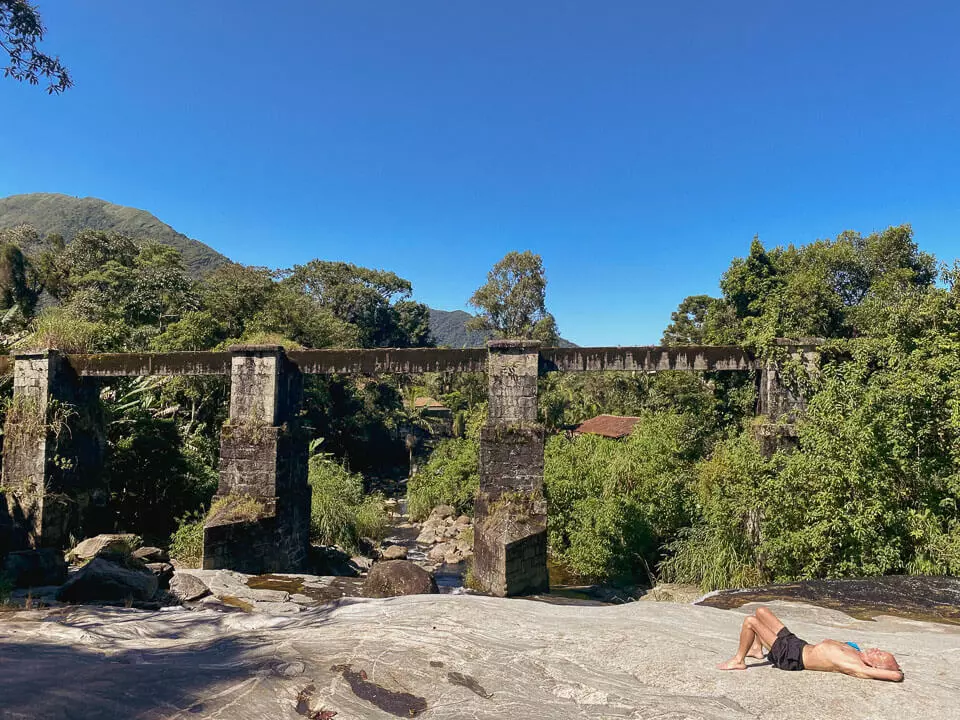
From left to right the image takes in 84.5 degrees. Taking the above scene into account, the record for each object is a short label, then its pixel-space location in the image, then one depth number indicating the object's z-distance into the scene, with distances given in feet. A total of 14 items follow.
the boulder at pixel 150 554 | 33.79
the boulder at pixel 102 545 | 36.17
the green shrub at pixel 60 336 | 44.91
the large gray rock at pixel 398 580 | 27.32
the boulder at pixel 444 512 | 72.54
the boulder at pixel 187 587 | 28.94
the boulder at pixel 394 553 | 52.35
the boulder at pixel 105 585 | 23.86
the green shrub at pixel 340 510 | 54.85
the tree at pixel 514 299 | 120.98
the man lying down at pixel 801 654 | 11.75
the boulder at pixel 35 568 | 26.73
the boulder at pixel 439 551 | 58.29
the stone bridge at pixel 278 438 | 34.58
